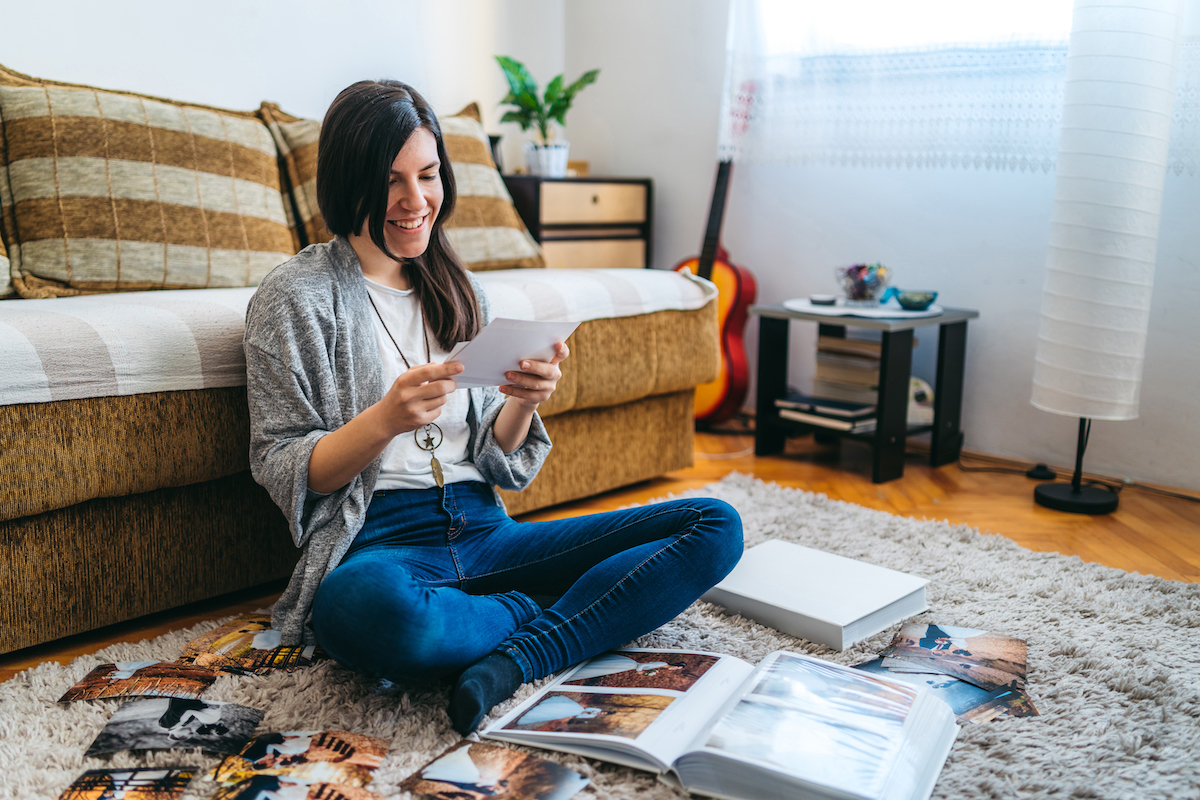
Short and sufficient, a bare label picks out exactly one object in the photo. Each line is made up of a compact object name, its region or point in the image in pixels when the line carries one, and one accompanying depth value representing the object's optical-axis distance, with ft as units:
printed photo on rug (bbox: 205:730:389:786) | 3.15
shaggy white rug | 3.18
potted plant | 9.05
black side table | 7.27
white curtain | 7.14
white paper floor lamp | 5.97
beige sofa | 4.02
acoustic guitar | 8.94
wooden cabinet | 8.78
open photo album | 2.94
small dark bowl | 7.47
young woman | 3.49
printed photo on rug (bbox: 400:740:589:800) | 3.04
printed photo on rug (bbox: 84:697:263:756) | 3.32
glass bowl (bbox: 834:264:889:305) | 7.72
